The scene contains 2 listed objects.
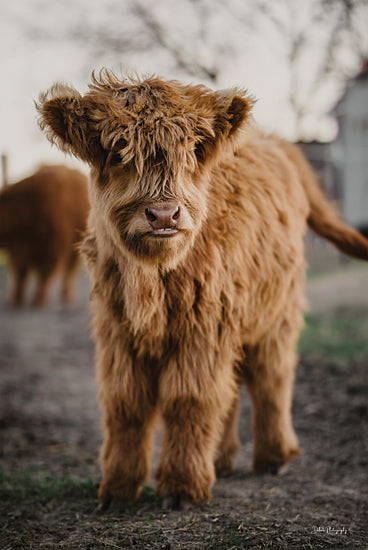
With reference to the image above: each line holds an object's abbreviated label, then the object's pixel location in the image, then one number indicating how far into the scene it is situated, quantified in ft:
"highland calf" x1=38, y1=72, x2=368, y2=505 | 8.71
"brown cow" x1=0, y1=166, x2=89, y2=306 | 33.06
